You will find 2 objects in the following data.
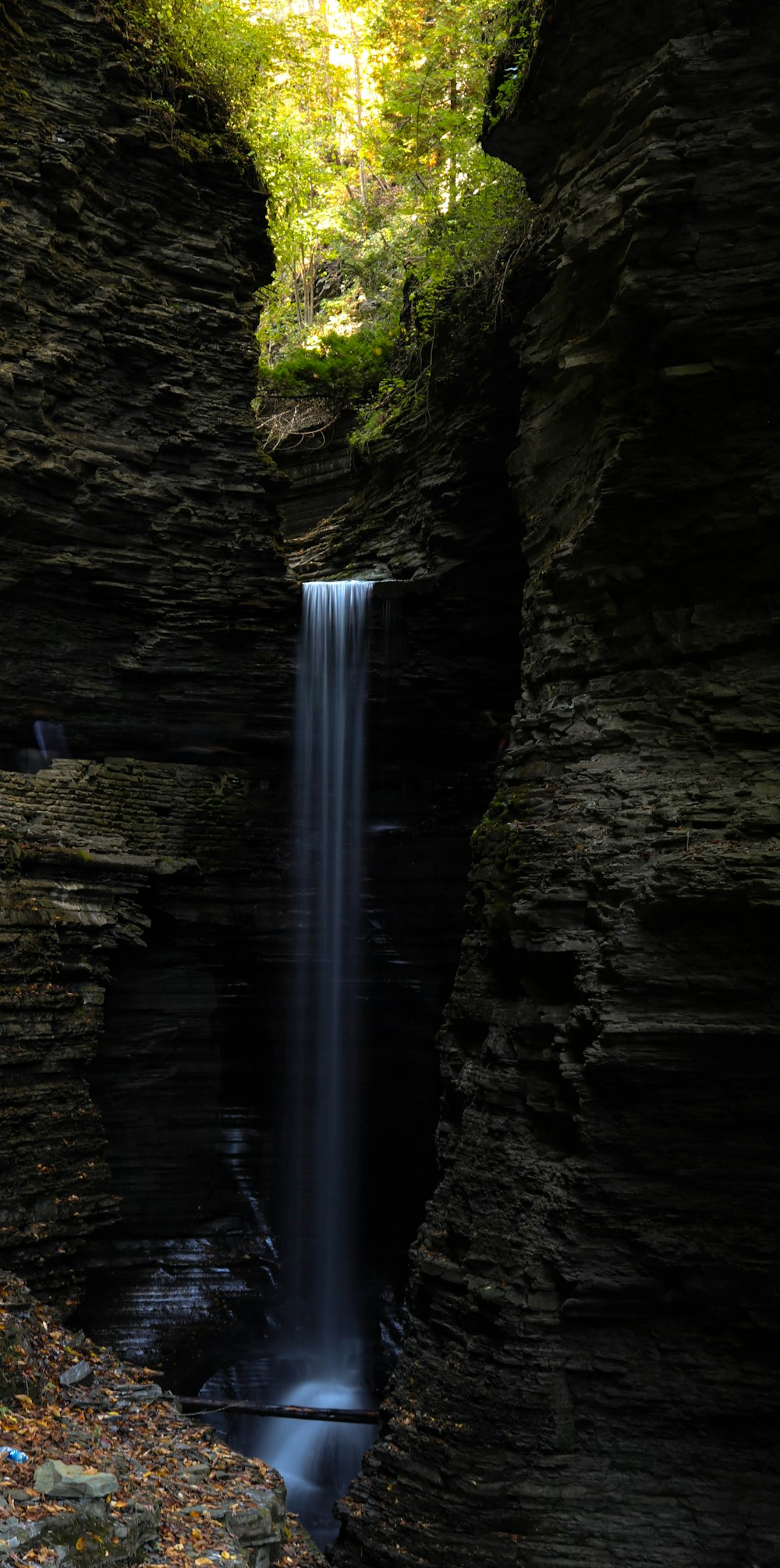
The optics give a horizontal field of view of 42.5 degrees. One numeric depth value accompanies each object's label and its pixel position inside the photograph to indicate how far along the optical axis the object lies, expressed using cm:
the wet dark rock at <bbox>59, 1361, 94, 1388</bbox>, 834
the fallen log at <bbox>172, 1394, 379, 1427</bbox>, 988
